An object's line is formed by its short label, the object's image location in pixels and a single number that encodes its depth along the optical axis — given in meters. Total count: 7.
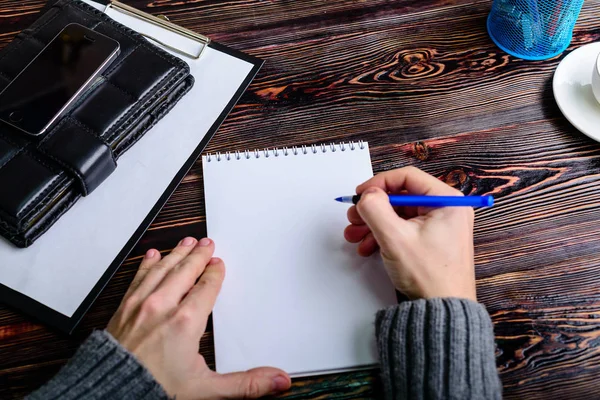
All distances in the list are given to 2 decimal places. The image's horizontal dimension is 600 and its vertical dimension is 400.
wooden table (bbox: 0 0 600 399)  0.66
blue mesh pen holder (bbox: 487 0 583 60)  0.81
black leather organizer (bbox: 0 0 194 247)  0.70
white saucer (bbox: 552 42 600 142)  0.79
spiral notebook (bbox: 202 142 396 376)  0.66
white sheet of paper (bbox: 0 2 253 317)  0.70
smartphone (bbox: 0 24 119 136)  0.72
